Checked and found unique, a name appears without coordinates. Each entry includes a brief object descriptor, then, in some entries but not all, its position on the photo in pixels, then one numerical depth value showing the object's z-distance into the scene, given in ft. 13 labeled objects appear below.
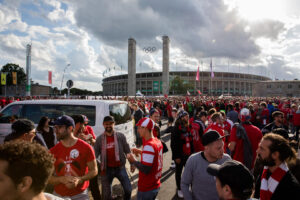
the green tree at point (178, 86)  300.20
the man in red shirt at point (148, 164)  9.45
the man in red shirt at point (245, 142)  14.49
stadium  370.94
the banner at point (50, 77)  123.86
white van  19.02
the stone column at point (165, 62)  289.74
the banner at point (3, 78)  128.47
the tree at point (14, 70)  219.75
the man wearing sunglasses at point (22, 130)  10.60
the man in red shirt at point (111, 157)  12.57
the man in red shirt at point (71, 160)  9.41
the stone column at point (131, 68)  290.91
